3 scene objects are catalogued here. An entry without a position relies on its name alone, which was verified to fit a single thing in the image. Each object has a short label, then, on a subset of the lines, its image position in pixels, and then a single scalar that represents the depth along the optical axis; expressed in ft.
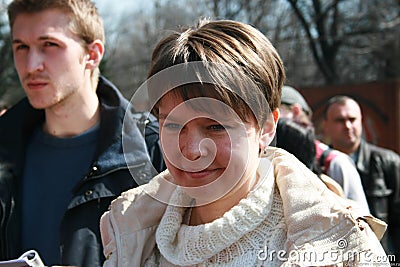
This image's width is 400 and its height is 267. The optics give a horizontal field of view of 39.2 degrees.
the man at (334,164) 10.71
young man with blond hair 8.15
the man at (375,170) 15.19
